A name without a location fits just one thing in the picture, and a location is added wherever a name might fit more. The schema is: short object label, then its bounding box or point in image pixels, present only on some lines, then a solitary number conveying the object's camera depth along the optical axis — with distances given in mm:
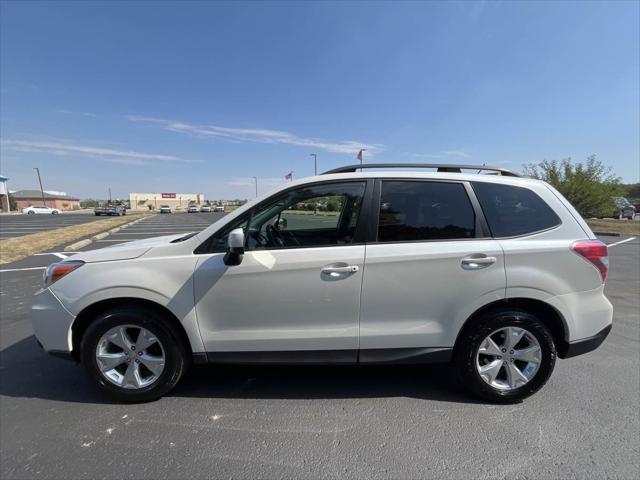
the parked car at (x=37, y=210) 52875
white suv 2543
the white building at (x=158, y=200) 93562
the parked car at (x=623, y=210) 25861
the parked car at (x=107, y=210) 40531
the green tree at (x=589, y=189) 20500
